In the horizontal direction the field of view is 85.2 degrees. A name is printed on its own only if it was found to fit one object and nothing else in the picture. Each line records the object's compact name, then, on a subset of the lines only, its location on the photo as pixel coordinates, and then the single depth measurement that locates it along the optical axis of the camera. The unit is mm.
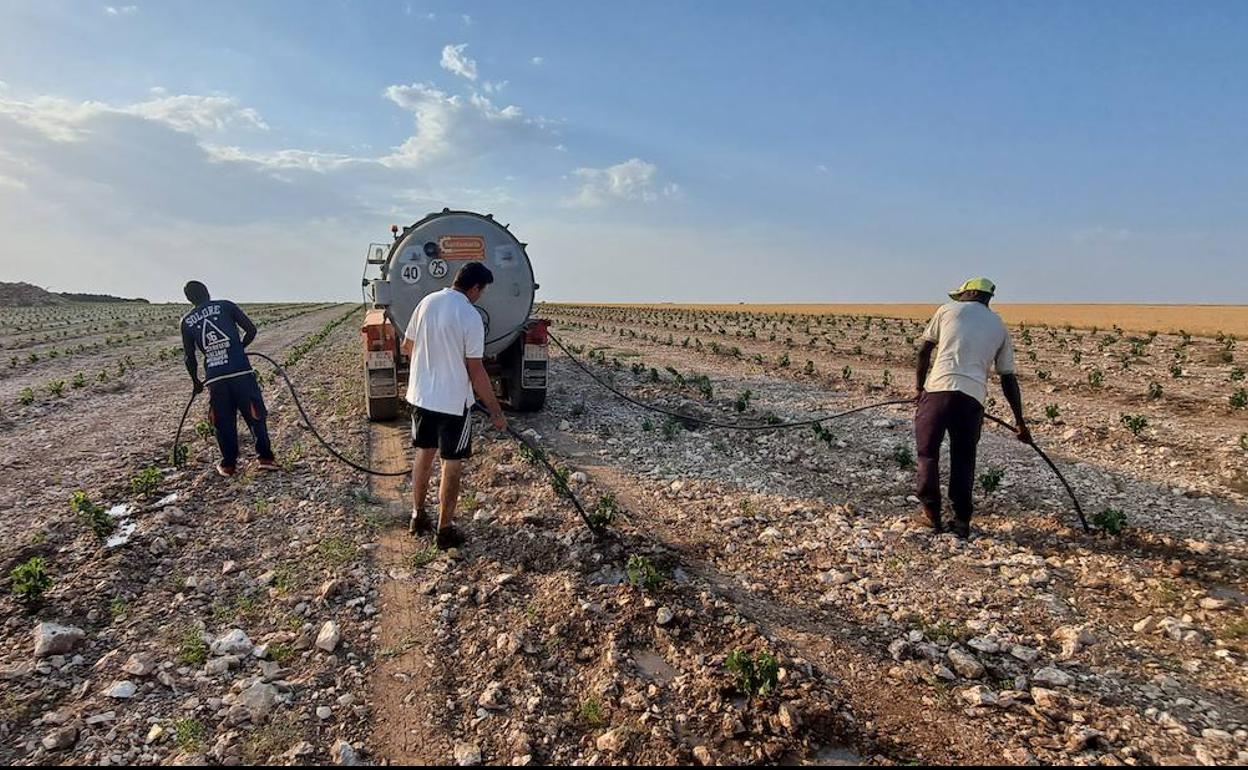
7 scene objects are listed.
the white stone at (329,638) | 4297
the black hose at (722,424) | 6588
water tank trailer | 9375
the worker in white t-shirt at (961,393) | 6066
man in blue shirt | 7504
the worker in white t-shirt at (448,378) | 5570
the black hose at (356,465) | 7036
